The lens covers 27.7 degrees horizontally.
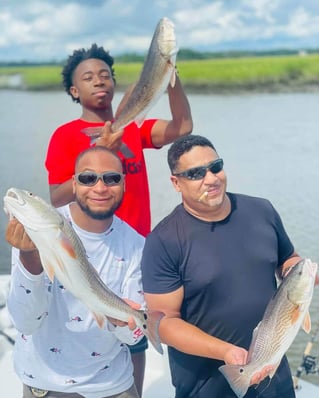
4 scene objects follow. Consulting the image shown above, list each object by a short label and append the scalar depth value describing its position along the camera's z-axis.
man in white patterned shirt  2.88
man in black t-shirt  2.93
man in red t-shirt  3.59
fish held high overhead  3.42
